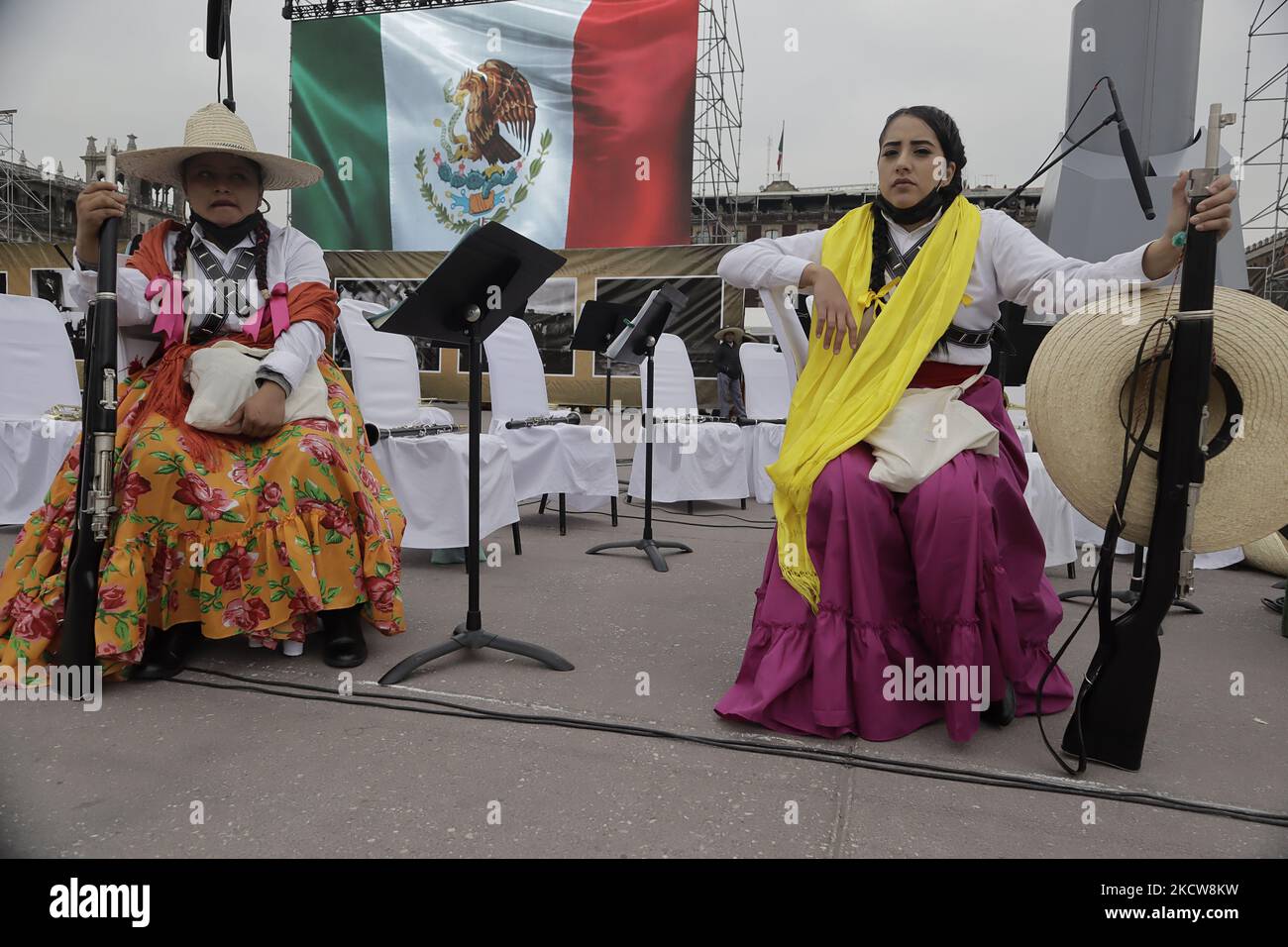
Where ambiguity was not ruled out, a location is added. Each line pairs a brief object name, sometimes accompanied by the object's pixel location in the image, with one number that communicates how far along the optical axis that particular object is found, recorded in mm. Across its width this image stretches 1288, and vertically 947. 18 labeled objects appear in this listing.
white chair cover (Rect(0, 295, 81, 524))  4473
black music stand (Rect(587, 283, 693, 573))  4531
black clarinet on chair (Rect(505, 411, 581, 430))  4812
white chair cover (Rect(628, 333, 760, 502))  6074
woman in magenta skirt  2162
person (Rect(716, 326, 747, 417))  12969
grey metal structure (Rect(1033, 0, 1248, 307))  6410
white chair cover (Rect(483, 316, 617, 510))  4926
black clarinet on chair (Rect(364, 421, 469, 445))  3389
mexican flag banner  14984
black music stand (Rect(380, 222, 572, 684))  2475
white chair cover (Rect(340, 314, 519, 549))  3891
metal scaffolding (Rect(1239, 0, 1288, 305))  13727
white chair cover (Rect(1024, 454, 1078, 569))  4277
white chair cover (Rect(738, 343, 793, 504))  6930
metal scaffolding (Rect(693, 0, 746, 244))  17672
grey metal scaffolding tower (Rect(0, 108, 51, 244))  19844
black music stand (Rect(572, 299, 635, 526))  5309
